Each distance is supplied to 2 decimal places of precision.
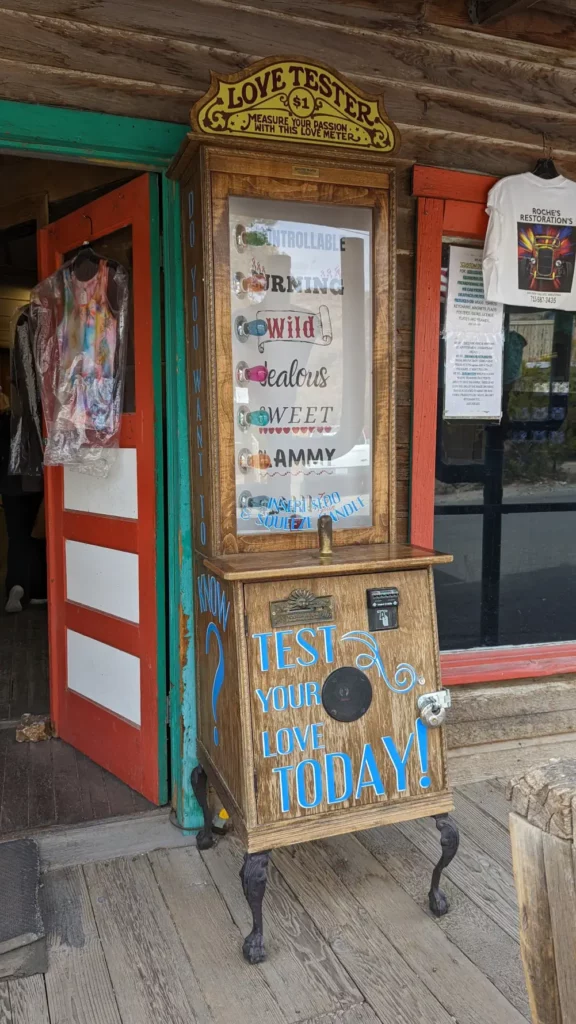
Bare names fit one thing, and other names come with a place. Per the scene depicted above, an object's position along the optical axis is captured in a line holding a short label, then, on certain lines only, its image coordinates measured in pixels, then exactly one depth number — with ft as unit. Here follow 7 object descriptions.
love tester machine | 6.76
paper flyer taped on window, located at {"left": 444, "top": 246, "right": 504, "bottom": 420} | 9.52
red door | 8.71
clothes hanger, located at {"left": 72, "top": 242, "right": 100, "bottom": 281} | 9.15
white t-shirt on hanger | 9.24
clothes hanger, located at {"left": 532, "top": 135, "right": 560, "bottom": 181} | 9.45
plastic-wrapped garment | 9.02
